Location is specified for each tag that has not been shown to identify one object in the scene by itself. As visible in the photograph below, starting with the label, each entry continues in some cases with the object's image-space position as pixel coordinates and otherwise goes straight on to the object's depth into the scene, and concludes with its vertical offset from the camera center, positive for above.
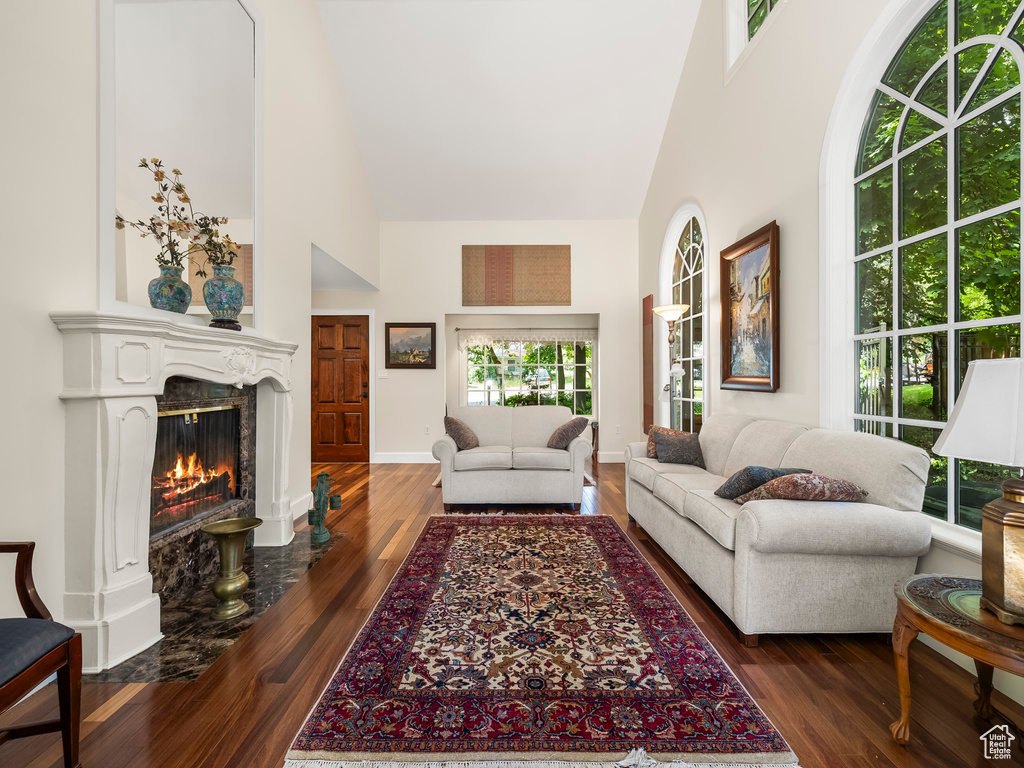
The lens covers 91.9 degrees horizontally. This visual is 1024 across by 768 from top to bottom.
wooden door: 6.62 +0.00
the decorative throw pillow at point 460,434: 4.51 -0.41
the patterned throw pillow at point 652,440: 3.87 -0.41
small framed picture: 6.56 +0.58
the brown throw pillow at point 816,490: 2.13 -0.44
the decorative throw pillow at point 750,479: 2.42 -0.45
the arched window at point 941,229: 1.90 +0.69
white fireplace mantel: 1.93 -0.33
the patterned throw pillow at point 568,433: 4.48 -0.40
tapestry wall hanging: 6.60 +1.50
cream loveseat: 4.34 -0.76
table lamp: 1.22 -0.15
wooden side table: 1.24 -0.64
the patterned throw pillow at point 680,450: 3.71 -0.46
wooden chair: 1.23 -0.70
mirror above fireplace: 2.18 +1.39
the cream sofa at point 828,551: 2.01 -0.68
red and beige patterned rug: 1.51 -1.09
